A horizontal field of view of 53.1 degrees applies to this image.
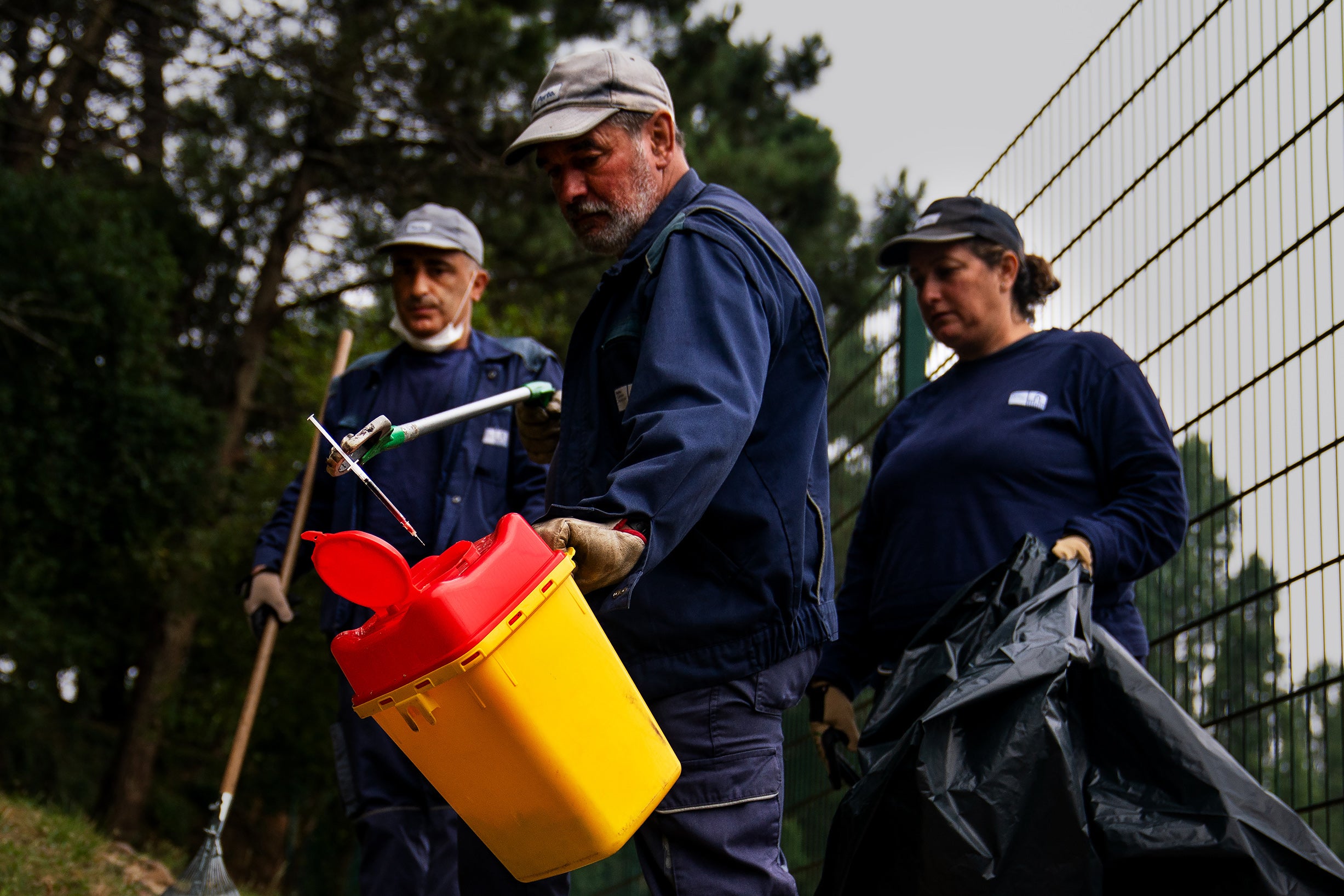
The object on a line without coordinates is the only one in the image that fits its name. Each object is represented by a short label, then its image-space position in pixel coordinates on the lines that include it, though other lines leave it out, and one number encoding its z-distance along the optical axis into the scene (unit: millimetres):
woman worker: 2889
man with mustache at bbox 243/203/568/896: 3305
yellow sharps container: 1700
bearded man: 1905
